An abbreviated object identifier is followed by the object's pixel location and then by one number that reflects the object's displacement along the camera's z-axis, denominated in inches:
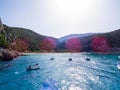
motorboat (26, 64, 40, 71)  1256.0
